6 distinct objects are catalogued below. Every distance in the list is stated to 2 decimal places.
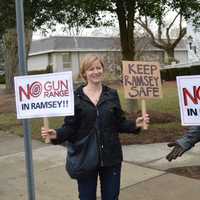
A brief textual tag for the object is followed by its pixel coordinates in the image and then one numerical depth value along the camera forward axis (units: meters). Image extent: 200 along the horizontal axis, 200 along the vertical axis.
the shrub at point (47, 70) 28.97
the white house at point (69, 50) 31.30
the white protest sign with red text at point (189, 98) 2.89
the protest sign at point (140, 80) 2.93
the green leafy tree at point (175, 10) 6.45
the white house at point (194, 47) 27.14
